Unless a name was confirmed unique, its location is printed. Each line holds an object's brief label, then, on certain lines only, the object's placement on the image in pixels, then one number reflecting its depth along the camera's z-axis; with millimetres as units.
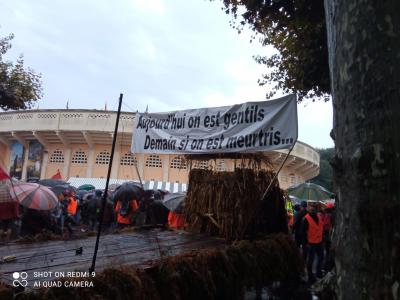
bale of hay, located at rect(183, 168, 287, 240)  6242
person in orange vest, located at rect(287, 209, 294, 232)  14552
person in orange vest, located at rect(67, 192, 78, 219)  11941
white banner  5746
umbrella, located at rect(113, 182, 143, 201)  9977
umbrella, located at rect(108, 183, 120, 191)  19491
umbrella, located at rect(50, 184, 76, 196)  13772
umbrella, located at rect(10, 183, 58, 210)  7211
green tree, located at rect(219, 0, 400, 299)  1282
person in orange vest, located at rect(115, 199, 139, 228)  10023
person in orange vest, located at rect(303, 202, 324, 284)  8133
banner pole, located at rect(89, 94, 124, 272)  3297
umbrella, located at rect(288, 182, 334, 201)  12774
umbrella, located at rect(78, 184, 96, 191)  20000
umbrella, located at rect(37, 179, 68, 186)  16053
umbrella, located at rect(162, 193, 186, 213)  8078
